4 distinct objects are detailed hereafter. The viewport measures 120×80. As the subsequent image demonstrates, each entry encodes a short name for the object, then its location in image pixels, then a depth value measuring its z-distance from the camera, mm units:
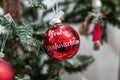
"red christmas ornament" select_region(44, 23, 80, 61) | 703
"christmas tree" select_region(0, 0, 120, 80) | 698
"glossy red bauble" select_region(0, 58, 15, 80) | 610
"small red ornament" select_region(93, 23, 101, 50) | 932
